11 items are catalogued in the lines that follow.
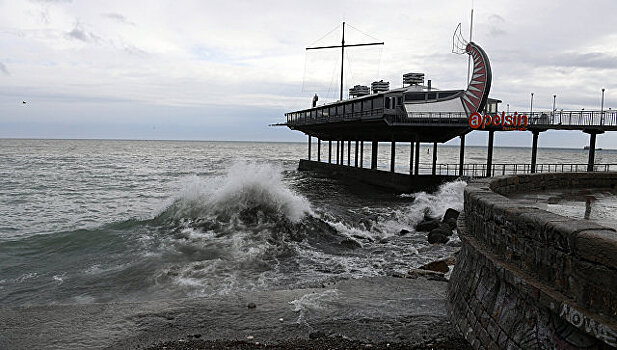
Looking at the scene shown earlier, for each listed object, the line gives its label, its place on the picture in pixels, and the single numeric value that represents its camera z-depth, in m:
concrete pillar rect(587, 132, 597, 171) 29.34
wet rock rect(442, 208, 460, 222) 19.78
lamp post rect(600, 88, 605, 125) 27.61
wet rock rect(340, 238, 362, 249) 15.81
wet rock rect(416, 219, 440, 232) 18.61
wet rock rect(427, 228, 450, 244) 16.04
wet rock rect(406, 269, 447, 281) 10.59
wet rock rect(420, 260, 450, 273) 11.41
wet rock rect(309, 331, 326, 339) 7.25
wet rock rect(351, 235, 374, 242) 17.07
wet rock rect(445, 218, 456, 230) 18.52
